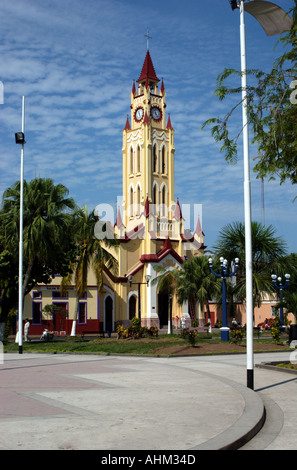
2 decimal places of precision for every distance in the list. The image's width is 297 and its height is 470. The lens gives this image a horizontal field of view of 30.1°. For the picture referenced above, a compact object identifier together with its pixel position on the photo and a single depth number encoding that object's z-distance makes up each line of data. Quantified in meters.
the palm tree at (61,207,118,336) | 38.22
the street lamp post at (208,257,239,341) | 27.22
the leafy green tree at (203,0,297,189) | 11.10
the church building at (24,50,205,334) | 47.31
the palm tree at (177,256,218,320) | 41.88
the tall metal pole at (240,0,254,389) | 10.72
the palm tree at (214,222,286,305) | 31.09
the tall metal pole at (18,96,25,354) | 22.83
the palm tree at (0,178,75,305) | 28.97
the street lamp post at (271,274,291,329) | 30.98
